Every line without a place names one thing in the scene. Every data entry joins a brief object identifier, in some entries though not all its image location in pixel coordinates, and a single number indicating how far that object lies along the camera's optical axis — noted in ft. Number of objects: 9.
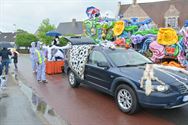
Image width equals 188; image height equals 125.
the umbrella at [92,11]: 59.88
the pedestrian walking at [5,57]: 39.76
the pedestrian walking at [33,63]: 45.91
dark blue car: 19.10
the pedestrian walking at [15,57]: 52.16
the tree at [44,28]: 162.38
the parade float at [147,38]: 38.70
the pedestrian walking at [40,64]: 35.09
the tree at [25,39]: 158.03
